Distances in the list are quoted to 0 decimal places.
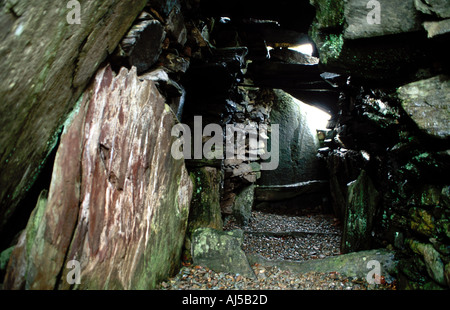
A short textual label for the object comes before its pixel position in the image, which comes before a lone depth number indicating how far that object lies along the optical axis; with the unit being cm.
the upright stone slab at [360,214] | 535
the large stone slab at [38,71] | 212
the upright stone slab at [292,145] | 1191
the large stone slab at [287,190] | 1102
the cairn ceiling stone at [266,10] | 624
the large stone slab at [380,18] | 383
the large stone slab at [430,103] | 344
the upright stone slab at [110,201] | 243
